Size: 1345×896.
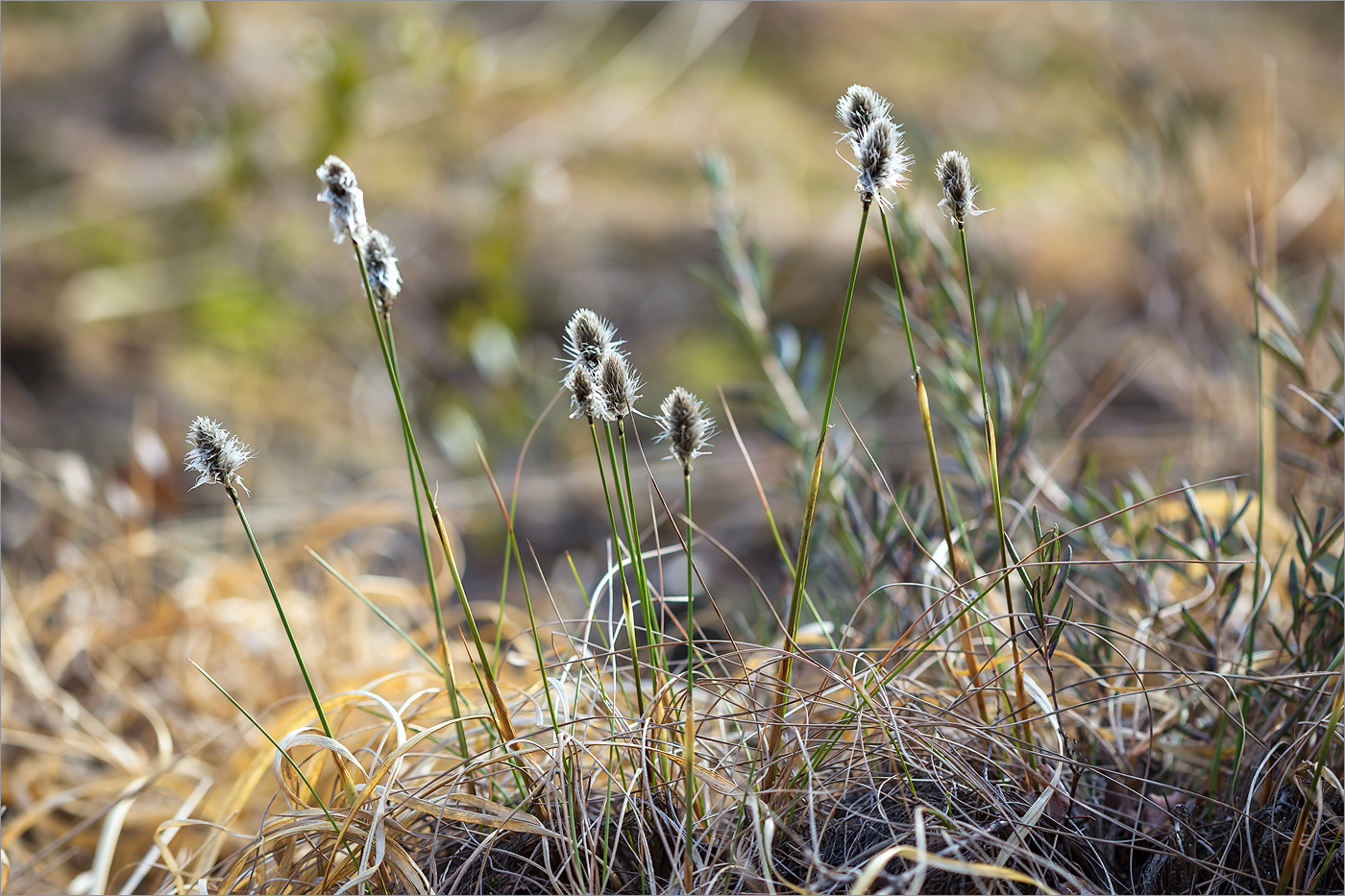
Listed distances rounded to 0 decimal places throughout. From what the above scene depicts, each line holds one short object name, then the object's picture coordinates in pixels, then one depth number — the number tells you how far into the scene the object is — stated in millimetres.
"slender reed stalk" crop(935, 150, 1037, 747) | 795
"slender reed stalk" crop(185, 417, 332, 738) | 808
